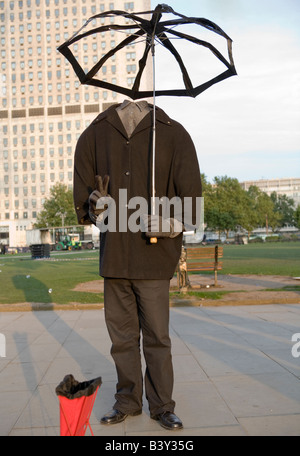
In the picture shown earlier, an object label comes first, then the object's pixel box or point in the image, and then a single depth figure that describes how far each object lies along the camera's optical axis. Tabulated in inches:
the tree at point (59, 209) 3213.6
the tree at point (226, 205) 3555.6
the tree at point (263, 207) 4712.1
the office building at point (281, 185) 6909.5
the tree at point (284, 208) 5600.4
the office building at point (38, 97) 4215.1
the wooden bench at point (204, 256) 487.9
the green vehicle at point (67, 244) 2251.5
